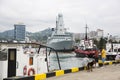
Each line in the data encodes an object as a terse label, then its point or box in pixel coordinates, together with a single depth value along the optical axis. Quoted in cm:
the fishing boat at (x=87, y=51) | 3691
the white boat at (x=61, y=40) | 6767
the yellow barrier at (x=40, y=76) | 728
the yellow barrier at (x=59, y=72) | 863
